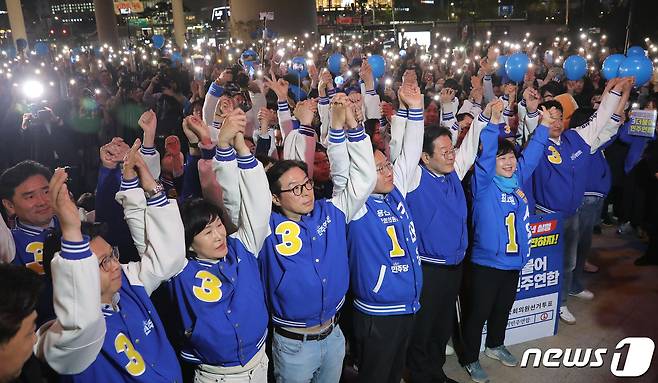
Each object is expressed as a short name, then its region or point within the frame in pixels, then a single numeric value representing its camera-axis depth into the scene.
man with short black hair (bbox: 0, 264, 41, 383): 1.75
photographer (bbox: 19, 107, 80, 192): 7.17
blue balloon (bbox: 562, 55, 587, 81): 7.91
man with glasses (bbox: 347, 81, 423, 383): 3.37
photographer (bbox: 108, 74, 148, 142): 8.48
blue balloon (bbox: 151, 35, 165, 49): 21.02
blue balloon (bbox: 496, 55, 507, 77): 9.34
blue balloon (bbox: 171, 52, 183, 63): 16.15
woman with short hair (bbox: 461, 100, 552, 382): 4.13
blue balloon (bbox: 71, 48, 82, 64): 18.85
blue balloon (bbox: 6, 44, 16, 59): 20.99
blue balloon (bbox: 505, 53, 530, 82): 7.77
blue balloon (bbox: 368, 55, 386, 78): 9.51
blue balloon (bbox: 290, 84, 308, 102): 8.30
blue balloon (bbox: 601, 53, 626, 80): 6.70
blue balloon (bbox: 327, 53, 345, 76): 10.39
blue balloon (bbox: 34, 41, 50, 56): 19.54
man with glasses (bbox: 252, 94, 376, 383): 3.04
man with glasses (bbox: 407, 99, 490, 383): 3.87
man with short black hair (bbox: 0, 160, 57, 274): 3.26
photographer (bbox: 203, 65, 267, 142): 4.24
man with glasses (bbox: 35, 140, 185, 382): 2.01
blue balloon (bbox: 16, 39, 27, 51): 17.65
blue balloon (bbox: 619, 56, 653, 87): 6.29
